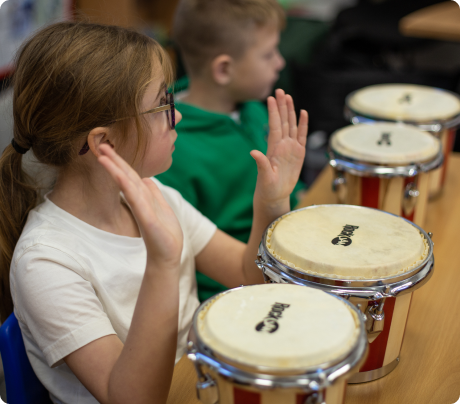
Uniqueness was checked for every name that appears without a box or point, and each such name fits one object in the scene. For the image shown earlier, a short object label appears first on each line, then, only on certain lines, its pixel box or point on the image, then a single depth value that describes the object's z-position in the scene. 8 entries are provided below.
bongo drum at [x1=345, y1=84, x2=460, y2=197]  1.71
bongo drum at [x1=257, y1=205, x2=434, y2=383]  1.23
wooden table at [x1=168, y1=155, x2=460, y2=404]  1.28
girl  1.22
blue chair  1.28
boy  1.72
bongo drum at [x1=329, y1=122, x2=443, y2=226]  1.52
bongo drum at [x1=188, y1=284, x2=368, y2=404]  1.10
